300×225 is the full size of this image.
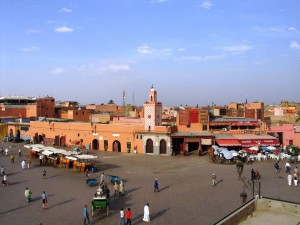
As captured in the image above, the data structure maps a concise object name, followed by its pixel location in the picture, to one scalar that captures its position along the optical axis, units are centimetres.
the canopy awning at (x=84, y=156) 2792
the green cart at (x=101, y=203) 1708
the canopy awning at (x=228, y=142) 3578
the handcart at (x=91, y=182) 2308
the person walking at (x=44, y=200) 1811
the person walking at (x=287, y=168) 2706
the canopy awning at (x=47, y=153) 3114
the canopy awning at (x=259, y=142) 3650
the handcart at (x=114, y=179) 2302
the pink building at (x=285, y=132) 4012
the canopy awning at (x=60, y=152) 3034
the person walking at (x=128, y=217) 1546
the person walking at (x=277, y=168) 2764
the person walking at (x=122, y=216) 1552
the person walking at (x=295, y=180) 2317
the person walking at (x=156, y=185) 2153
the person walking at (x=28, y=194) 1928
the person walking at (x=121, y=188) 2058
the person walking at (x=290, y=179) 2314
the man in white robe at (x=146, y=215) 1591
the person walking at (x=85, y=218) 1539
